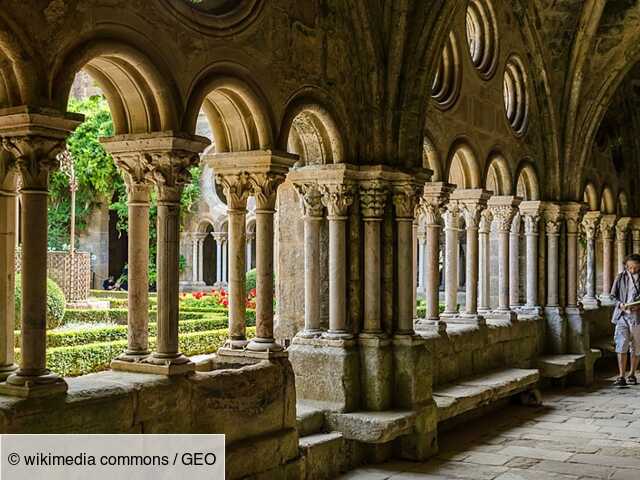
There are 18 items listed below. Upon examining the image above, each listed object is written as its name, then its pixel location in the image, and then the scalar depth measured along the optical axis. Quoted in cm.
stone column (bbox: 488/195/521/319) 1005
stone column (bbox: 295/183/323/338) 690
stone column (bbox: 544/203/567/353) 1106
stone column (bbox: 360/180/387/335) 704
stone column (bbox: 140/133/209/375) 509
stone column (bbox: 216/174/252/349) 590
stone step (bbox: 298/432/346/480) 605
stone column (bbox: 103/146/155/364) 514
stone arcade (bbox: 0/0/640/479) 448
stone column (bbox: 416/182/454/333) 841
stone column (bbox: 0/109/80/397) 424
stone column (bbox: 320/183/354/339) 686
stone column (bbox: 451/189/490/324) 927
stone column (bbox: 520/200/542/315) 1099
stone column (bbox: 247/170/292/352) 595
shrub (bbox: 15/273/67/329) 1134
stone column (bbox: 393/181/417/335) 720
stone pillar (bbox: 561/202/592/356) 1116
